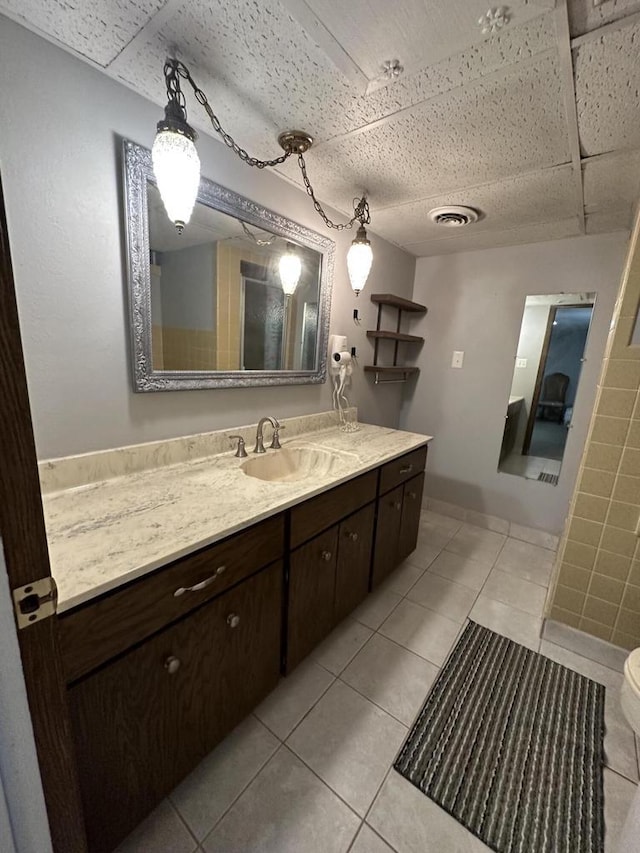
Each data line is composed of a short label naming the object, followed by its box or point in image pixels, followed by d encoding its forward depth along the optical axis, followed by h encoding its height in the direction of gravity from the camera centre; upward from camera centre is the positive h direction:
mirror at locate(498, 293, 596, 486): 2.15 -0.06
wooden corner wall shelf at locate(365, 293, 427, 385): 2.24 +0.18
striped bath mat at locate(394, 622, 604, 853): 0.95 -1.27
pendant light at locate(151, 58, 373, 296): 0.93 +0.54
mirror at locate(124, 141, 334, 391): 1.13 +0.25
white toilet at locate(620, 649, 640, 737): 0.81 -0.77
